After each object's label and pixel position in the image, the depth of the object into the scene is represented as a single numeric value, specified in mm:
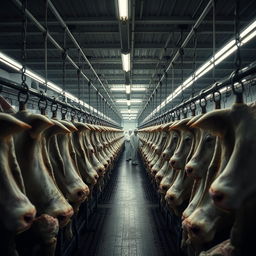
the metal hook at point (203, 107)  2332
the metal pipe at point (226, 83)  1368
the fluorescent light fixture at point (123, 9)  3477
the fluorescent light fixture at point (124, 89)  13859
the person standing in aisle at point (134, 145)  14132
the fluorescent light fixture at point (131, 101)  18925
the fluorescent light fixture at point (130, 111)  28088
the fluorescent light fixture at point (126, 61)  6202
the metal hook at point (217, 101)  1962
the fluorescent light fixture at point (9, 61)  5363
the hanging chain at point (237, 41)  1554
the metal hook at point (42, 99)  2273
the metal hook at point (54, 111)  2486
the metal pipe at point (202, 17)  3258
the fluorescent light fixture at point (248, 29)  4210
